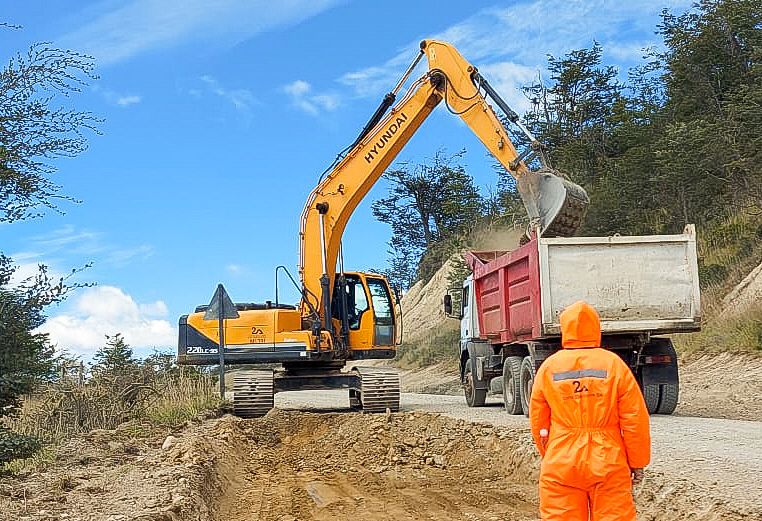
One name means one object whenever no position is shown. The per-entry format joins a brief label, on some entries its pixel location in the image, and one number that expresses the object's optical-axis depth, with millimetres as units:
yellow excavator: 16312
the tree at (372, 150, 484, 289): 52781
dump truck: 13023
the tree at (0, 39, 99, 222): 10422
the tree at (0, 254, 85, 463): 9688
